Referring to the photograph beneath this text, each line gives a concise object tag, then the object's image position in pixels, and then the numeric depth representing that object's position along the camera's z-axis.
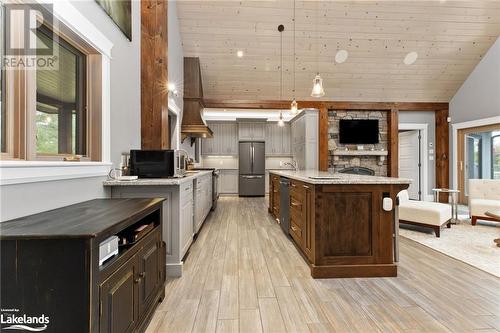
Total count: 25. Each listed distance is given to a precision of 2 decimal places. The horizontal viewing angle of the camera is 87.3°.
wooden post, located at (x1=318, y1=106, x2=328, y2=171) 7.19
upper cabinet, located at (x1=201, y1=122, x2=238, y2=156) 9.16
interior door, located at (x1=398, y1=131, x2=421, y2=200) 7.86
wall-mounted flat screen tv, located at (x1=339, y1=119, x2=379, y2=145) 7.43
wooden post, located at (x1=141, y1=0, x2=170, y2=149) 3.21
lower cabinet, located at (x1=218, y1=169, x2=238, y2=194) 9.20
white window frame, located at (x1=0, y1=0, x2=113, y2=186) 1.34
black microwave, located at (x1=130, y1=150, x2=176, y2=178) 2.64
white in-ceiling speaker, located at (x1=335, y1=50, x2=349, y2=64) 5.97
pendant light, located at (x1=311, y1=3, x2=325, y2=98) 3.53
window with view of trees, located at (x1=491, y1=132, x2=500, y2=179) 6.41
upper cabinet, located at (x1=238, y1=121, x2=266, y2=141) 8.99
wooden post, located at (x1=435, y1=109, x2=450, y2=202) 7.37
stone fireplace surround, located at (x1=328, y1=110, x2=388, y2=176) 7.49
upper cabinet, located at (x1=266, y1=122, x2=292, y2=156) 9.28
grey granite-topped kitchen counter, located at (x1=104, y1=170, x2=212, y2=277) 2.42
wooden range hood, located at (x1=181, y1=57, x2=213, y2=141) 5.51
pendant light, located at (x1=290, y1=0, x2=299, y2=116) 4.47
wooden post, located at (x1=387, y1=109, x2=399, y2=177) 7.33
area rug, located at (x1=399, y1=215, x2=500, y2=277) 2.91
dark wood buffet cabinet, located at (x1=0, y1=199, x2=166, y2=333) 0.99
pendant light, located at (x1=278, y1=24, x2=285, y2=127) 5.33
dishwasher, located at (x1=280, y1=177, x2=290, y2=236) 3.79
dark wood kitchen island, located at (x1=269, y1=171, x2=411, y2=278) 2.52
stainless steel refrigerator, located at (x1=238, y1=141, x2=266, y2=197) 8.88
